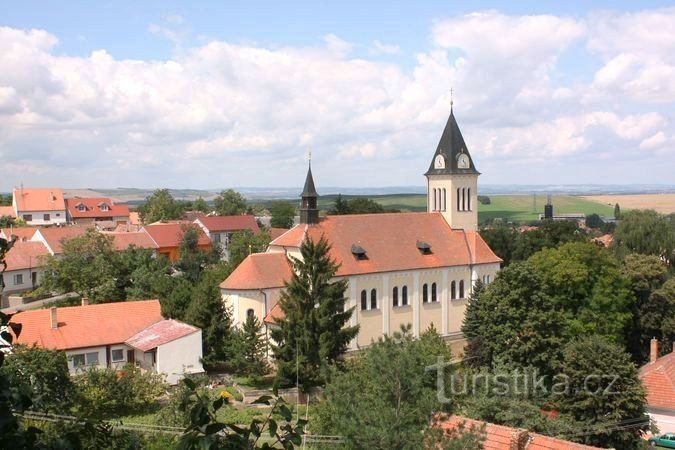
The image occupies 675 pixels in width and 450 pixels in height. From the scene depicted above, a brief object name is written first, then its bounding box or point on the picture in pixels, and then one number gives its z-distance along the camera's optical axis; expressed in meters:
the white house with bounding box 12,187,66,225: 95.38
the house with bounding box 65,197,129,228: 100.62
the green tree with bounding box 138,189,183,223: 100.44
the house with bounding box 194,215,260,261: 85.44
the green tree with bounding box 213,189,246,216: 109.58
